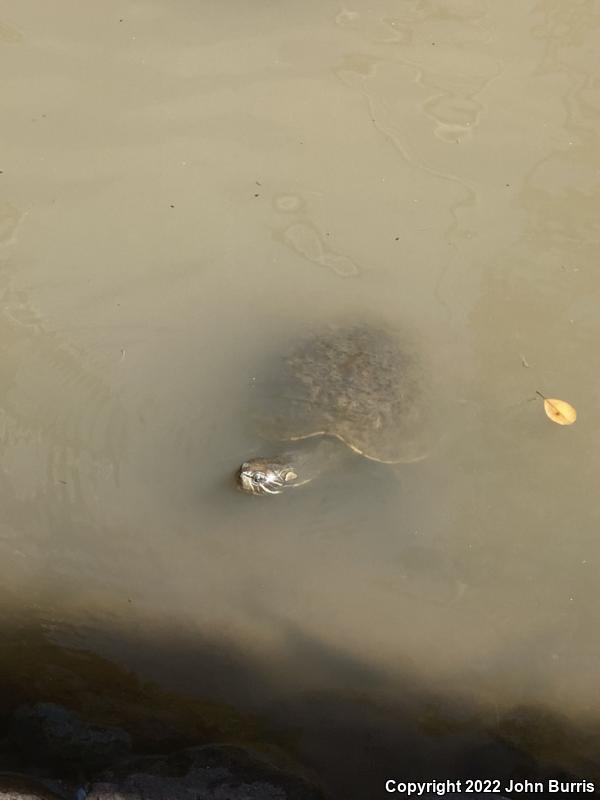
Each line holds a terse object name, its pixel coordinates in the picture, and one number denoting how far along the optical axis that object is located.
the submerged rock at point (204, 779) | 2.53
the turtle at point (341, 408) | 3.35
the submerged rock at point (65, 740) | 2.76
